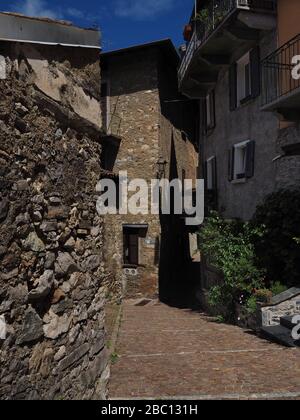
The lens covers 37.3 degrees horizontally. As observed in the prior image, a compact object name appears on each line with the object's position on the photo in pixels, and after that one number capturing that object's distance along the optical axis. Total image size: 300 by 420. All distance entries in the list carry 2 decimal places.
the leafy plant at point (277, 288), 9.97
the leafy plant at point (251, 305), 10.09
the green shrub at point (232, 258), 10.88
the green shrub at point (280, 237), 10.17
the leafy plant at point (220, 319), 11.77
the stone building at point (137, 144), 16.56
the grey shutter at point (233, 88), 13.30
